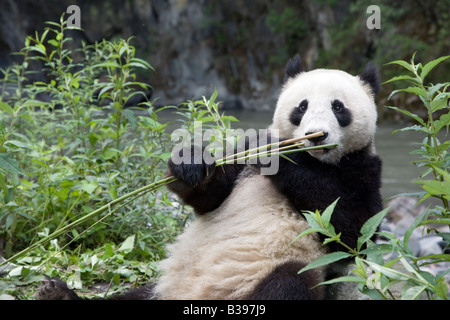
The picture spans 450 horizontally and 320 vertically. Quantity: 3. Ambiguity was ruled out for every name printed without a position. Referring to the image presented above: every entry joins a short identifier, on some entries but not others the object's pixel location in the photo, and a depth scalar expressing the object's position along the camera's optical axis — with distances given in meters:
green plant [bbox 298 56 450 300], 1.66
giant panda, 2.45
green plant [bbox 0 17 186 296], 3.36
